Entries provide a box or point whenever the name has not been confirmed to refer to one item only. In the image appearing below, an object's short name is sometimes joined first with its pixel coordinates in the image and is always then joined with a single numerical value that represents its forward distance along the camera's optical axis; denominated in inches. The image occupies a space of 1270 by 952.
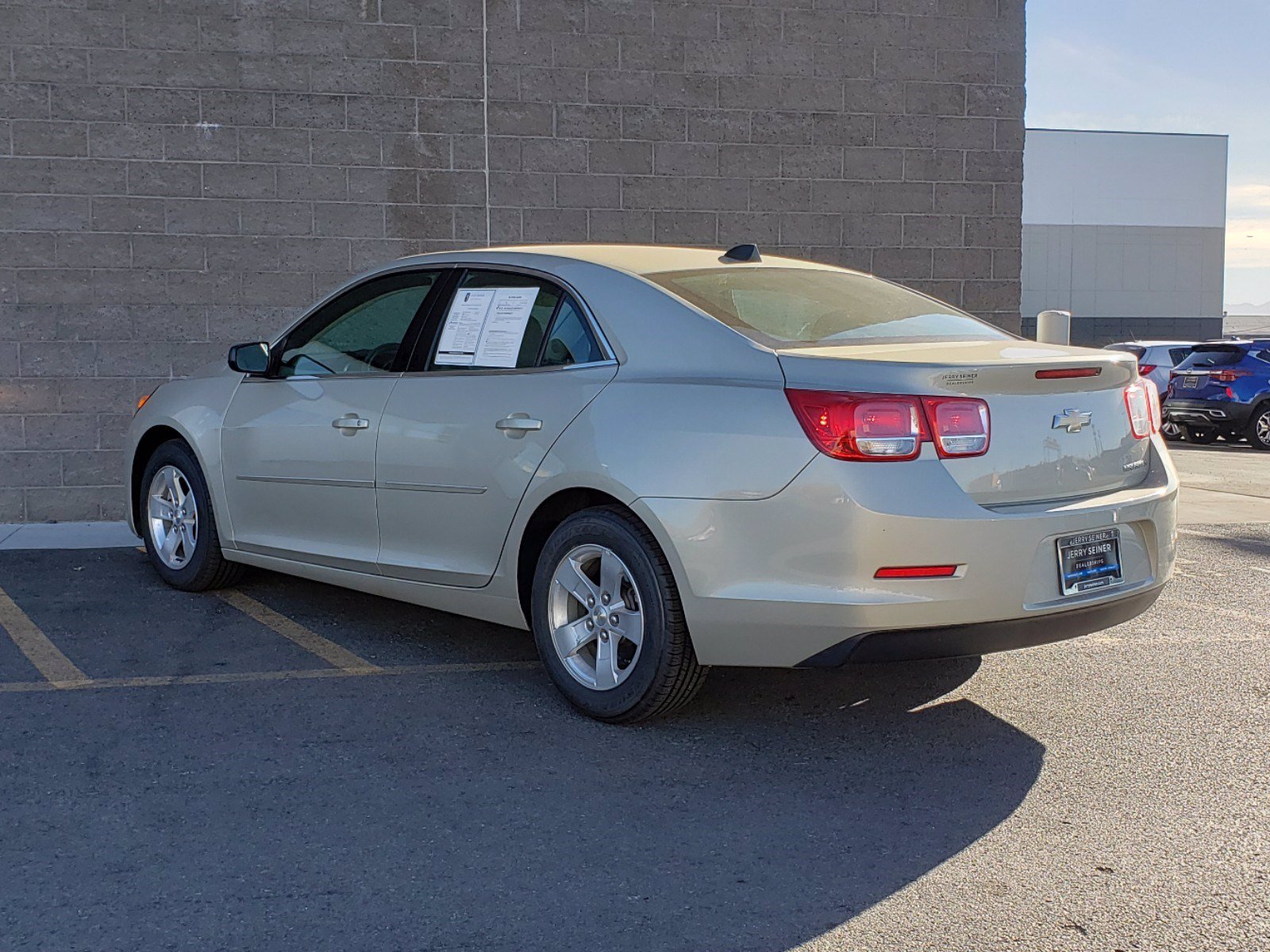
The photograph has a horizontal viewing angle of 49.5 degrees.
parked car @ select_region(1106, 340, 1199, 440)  816.9
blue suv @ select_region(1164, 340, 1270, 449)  728.3
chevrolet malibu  157.5
